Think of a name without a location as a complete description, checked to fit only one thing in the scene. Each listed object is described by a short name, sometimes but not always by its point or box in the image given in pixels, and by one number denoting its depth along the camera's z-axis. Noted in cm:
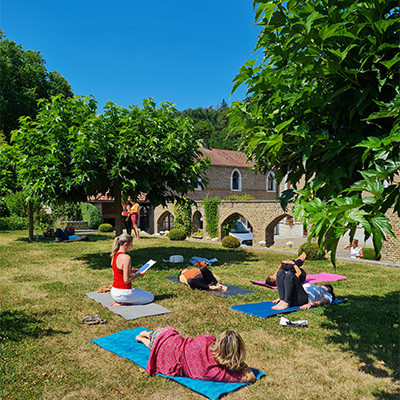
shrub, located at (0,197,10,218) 3331
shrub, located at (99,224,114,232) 3262
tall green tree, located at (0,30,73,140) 3644
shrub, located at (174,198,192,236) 2909
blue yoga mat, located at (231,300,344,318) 725
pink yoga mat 1111
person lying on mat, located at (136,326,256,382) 440
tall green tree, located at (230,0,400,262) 269
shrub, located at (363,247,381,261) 1573
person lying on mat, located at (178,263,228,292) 947
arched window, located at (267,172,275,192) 4708
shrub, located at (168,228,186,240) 2512
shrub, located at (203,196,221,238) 2630
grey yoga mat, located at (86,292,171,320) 705
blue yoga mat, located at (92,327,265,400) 428
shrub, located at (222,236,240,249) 2049
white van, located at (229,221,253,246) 2480
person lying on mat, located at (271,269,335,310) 777
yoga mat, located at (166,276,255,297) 897
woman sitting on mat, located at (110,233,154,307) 752
